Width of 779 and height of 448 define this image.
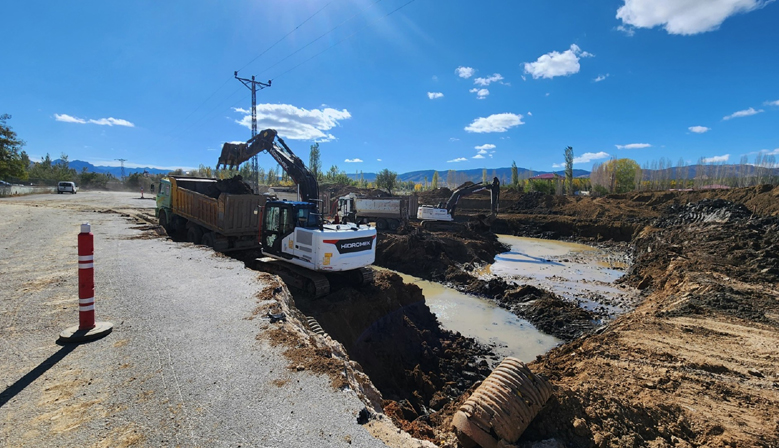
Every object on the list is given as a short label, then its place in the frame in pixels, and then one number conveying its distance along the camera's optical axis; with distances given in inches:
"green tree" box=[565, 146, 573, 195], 2704.2
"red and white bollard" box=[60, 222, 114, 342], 169.3
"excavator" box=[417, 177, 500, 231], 1085.1
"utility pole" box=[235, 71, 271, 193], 1070.4
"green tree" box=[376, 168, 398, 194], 2773.9
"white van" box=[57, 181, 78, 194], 1526.8
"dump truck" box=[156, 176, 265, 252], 454.6
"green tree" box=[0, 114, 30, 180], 1179.9
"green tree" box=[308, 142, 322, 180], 2632.9
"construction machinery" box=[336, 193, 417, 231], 1031.6
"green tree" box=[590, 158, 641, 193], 2682.1
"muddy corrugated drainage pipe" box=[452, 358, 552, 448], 150.9
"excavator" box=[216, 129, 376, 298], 326.6
